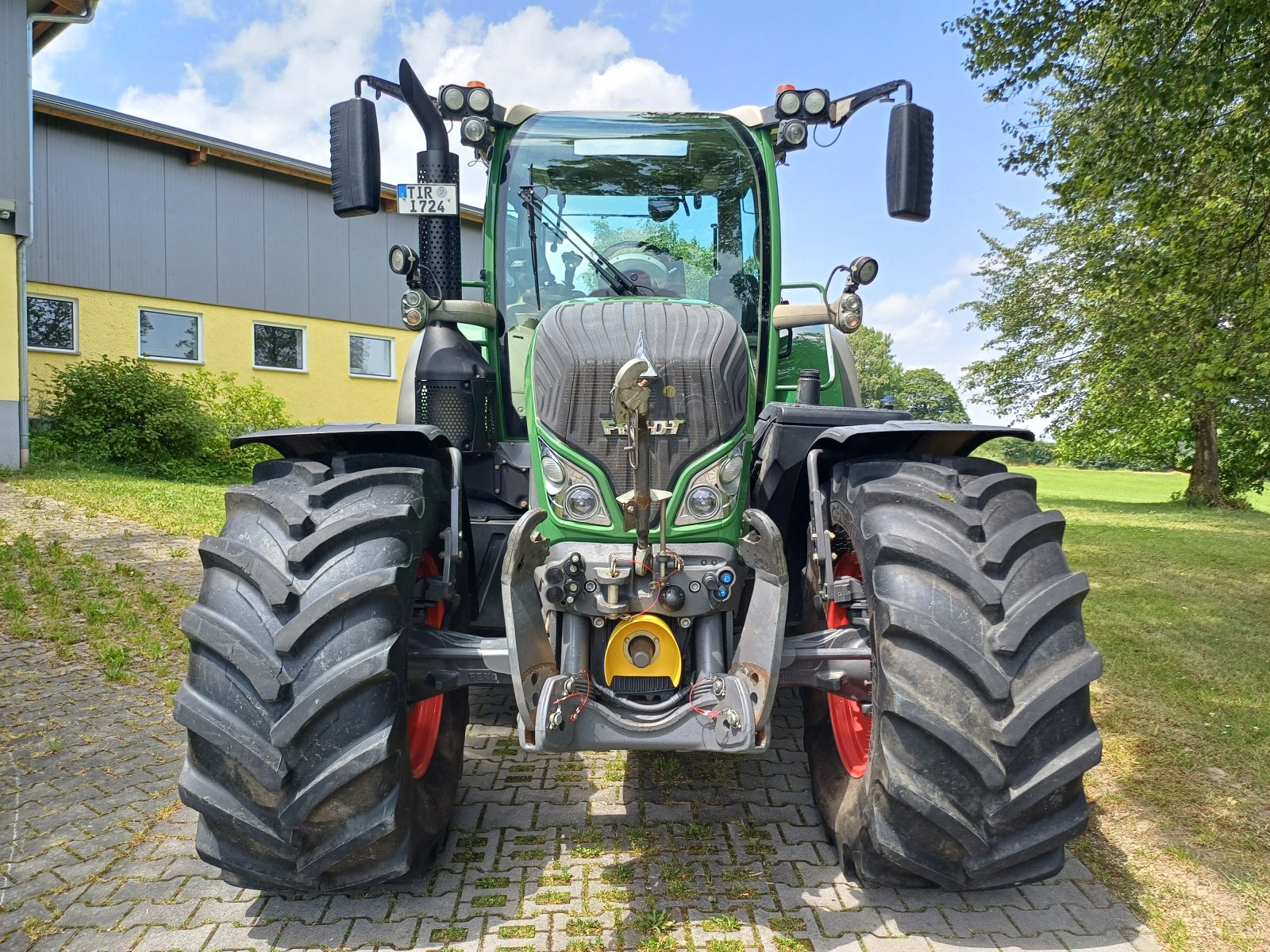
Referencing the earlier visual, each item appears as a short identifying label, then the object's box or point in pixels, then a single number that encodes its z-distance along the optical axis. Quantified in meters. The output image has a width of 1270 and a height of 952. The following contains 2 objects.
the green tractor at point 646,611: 2.30
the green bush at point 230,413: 15.47
